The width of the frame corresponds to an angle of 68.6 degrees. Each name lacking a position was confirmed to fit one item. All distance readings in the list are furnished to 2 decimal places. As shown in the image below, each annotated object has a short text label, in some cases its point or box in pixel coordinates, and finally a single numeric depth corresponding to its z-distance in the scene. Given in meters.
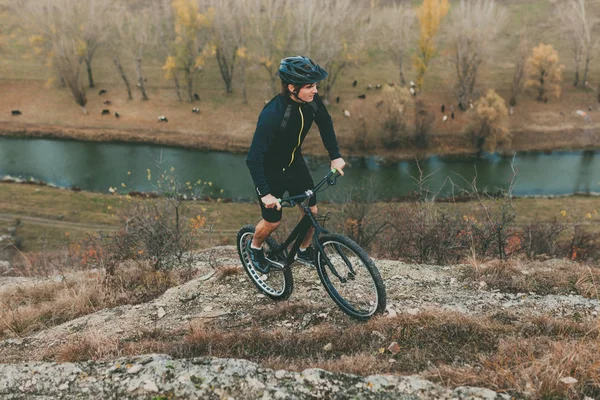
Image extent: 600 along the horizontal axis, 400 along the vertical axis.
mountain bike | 5.75
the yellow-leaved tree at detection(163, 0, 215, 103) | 45.72
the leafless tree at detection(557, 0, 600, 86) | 48.22
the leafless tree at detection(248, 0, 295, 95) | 45.80
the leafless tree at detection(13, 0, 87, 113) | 45.28
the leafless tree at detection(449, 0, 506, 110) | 43.91
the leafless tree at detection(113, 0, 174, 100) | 46.97
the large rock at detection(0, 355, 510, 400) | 4.36
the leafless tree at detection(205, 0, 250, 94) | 46.03
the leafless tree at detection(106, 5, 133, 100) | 47.46
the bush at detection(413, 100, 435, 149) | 42.41
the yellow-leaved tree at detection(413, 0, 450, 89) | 45.06
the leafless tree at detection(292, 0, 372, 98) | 44.78
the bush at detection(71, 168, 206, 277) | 9.23
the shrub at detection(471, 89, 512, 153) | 40.25
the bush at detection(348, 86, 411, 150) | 41.88
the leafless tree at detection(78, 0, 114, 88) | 46.88
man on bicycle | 5.45
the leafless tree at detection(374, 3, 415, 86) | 48.25
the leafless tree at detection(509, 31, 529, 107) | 46.03
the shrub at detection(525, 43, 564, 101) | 46.06
